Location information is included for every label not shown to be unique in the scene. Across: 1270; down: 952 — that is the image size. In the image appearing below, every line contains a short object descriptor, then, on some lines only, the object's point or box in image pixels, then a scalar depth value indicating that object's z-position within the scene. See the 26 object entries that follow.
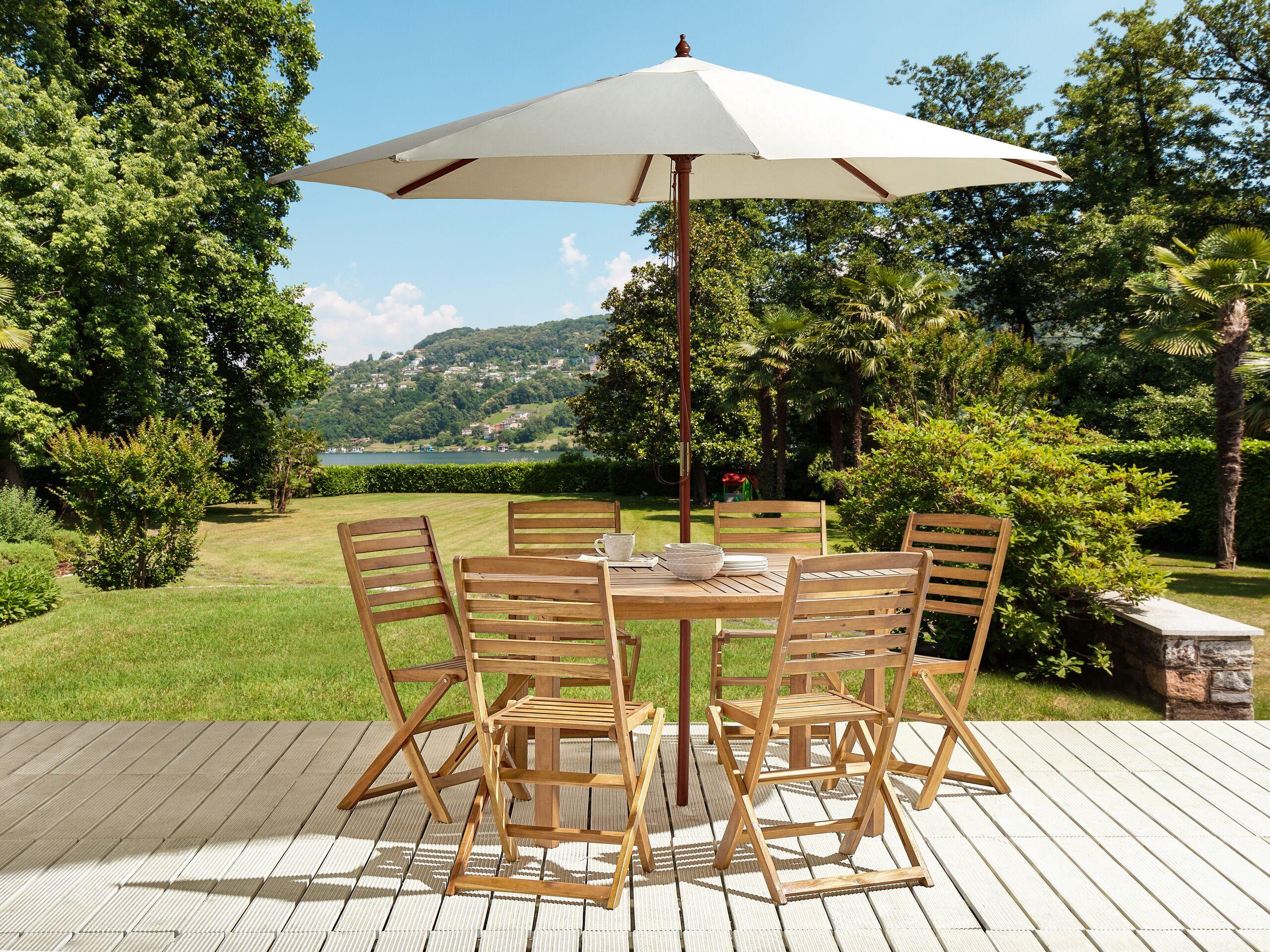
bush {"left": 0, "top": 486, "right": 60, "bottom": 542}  10.77
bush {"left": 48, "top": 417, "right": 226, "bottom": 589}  8.80
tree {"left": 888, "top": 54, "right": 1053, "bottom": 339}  25.92
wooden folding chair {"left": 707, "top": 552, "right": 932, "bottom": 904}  2.28
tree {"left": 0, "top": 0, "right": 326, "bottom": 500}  14.13
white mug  3.22
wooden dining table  2.50
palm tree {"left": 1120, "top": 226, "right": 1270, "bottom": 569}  11.52
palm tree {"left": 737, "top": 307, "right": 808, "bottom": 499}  20.64
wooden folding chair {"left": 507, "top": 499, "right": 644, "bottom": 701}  4.07
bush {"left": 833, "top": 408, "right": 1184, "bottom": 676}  4.90
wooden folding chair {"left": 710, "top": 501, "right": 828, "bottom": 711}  3.93
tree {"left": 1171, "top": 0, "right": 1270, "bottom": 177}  21.75
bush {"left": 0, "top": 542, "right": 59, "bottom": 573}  8.04
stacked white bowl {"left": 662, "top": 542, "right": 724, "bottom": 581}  2.87
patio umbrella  2.31
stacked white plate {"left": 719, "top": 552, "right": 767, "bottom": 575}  3.05
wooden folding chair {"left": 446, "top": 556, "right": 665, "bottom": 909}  2.28
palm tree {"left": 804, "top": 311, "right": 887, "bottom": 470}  19.31
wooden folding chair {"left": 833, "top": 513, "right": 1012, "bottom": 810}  3.00
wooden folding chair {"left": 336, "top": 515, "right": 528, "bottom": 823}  2.82
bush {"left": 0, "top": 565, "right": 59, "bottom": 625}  7.12
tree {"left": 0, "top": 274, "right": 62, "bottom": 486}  13.29
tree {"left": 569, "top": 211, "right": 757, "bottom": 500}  23.20
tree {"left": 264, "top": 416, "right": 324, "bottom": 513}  22.17
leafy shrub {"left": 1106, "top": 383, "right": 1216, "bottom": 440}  18.39
